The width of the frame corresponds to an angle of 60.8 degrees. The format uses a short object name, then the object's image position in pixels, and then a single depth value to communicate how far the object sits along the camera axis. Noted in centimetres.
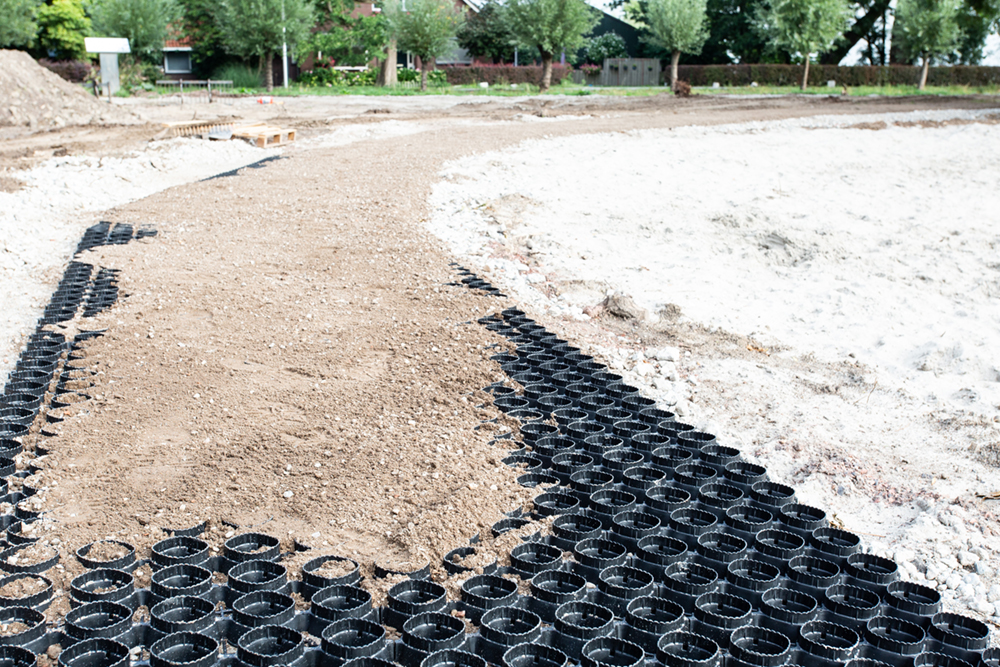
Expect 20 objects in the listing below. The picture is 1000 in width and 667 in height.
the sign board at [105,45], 2294
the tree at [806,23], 3506
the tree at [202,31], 3909
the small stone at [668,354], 556
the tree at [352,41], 3800
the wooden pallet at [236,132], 1412
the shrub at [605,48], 4672
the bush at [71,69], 3341
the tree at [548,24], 3294
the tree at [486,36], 4281
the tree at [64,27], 3516
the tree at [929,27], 3709
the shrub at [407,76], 4000
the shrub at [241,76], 3719
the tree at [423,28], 3397
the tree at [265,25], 3459
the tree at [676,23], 3719
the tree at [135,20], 3462
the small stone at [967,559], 329
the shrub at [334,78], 3906
